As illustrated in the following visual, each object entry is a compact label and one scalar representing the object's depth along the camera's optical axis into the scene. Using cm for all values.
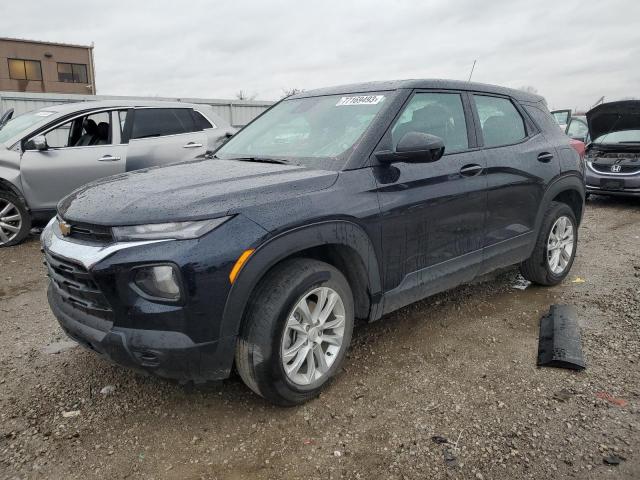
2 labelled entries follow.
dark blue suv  218
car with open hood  877
